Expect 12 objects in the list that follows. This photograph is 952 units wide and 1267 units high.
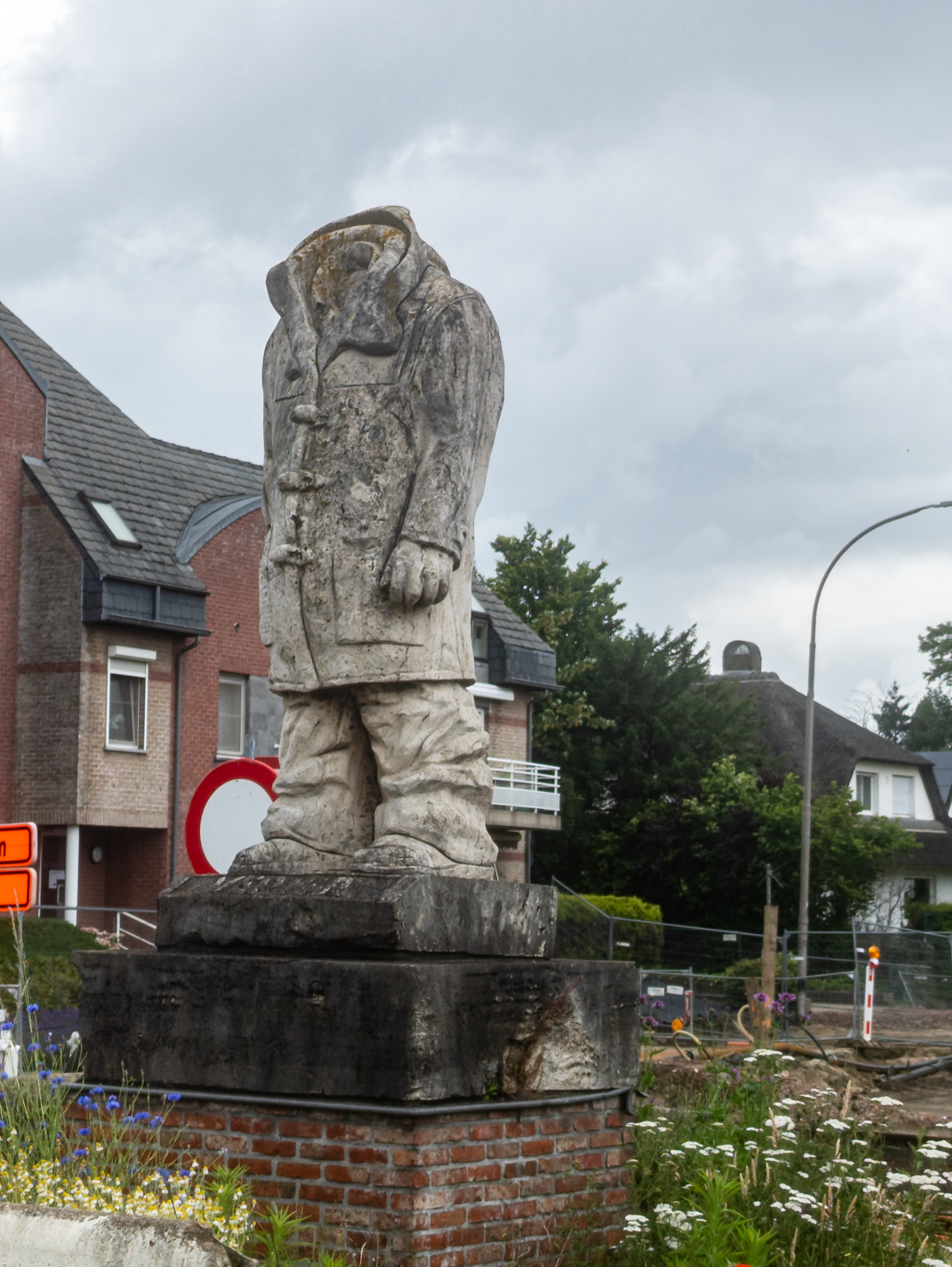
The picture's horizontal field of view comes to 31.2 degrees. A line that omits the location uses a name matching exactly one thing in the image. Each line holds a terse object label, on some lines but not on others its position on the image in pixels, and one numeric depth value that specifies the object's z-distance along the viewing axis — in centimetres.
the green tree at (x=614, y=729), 4819
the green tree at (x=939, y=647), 6850
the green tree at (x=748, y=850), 4006
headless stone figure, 610
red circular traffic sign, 695
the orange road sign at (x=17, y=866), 652
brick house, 2734
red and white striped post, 1988
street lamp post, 2309
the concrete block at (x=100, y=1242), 417
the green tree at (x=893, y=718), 8456
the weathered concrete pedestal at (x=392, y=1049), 536
